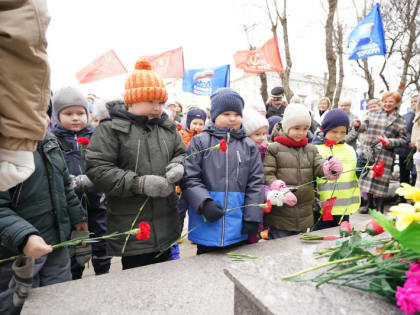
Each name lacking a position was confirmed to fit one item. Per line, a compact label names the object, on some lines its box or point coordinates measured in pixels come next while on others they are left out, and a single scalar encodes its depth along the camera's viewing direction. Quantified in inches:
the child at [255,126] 111.5
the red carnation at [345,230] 58.0
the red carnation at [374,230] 39.7
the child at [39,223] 55.7
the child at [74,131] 95.8
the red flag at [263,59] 332.2
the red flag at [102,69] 317.1
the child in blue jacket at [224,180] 83.9
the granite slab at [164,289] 44.1
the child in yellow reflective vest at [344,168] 117.1
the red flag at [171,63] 346.3
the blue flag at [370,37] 263.3
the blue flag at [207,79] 328.2
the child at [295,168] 101.4
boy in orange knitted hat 74.0
